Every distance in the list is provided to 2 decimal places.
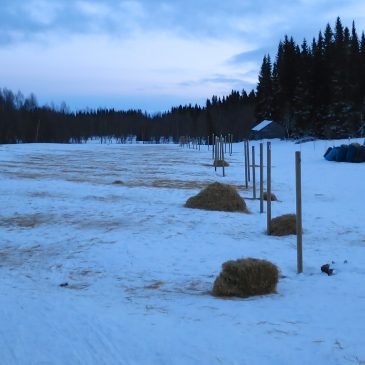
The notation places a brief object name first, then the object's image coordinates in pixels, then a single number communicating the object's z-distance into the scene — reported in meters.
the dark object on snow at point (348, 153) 29.67
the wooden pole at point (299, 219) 7.00
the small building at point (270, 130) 71.19
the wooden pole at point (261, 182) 12.22
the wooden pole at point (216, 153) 26.86
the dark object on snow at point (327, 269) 6.92
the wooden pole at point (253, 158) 16.86
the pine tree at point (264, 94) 79.75
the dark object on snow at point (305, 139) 58.53
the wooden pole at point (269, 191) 9.38
